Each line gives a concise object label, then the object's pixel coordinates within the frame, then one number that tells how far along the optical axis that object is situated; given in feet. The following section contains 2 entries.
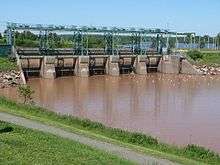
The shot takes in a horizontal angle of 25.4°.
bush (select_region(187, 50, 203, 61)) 224.12
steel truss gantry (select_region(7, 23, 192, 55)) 172.16
